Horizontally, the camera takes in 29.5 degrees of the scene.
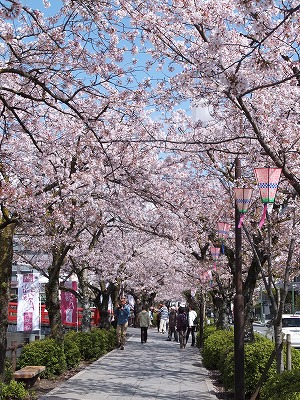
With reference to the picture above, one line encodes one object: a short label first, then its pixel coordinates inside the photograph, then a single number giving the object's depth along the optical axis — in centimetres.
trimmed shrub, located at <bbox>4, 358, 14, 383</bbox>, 1089
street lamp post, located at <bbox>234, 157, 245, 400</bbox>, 912
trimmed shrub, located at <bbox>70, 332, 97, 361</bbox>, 1684
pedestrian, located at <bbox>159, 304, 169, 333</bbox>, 3386
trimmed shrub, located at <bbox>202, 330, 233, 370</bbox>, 1320
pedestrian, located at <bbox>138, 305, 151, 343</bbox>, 2445
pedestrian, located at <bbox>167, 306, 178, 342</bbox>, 2880
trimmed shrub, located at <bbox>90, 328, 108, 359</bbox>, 1786
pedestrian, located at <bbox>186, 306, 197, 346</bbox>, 2448
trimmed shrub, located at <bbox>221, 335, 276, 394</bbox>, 973
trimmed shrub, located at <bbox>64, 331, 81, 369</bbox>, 1447
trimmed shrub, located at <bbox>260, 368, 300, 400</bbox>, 599
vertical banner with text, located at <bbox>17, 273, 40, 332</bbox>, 1678
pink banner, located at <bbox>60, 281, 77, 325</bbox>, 2134
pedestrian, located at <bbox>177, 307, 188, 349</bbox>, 2330
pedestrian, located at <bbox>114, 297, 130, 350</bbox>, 2167
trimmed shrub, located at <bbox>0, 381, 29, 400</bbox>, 940
